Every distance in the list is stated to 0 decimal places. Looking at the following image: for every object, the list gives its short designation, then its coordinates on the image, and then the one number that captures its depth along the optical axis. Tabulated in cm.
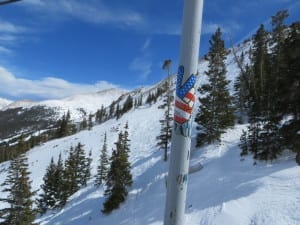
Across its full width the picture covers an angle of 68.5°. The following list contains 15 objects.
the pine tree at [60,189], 3291
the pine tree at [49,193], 3486
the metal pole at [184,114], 205
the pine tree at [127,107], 9761
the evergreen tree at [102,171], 3154
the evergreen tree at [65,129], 8976
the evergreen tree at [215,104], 2305
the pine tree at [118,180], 2077
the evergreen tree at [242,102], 3336
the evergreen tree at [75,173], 3477
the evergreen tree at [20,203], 1853
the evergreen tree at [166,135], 2673
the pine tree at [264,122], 1415
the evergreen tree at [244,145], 1743
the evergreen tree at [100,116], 12175
